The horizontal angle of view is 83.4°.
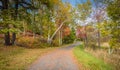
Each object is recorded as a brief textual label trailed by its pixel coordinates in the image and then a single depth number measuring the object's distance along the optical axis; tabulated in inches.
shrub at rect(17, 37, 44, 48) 488.5
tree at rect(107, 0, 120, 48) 149.3
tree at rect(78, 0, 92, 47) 430.5
